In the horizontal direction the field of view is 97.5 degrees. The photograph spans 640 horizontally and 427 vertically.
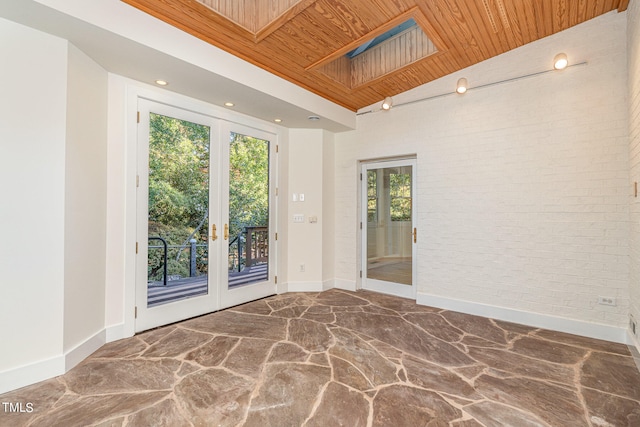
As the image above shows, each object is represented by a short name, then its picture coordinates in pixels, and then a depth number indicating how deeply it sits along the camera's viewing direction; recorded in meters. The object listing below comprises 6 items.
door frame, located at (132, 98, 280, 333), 3.06
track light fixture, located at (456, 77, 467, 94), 3.42
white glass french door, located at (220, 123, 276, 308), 3.83
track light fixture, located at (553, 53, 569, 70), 2.86
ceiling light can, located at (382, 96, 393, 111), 4.05
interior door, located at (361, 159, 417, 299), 4.39
